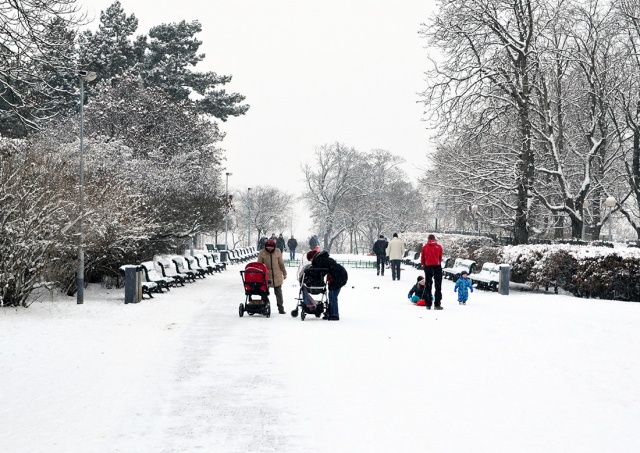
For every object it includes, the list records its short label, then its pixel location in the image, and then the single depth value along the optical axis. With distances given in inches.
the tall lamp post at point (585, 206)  1506.3
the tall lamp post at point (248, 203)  4356.8
